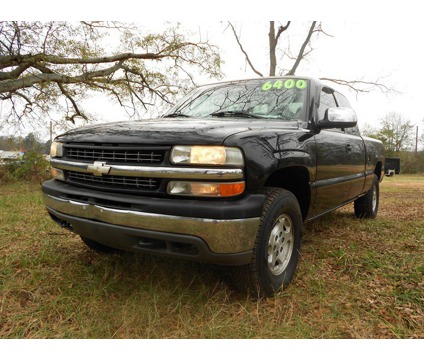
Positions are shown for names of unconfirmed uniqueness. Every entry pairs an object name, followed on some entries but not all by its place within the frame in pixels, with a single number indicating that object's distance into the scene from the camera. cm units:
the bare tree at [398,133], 4031
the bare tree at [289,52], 1750
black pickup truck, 189
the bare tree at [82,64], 905
